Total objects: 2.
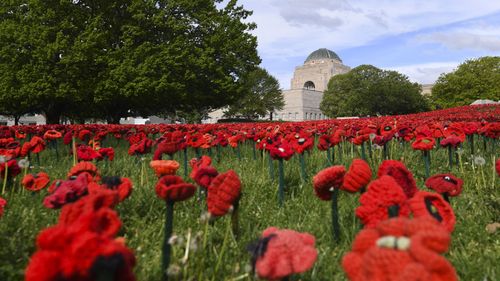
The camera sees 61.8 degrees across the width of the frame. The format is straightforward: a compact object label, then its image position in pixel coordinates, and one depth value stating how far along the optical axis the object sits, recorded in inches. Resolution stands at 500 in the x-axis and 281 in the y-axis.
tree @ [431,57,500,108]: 2422.5
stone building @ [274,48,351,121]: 4052.4
